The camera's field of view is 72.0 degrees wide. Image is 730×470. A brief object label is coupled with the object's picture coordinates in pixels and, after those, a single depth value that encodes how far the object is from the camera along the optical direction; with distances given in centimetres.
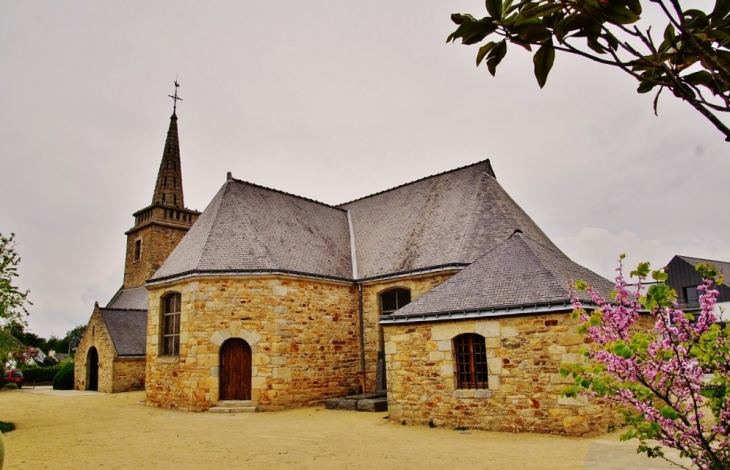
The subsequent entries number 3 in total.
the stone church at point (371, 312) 973
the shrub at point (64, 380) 2488
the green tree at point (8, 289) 1203
